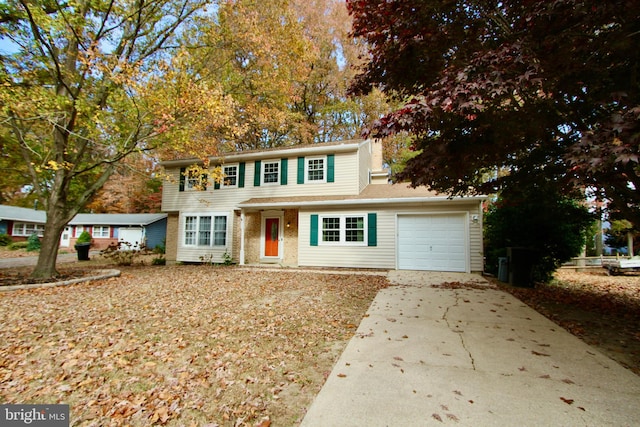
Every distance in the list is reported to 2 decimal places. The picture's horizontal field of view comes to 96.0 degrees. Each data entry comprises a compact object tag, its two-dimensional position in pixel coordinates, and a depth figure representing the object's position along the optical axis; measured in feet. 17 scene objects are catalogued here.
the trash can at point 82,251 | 52.77
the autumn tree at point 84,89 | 24.21
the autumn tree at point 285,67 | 36.70
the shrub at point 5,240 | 77.66
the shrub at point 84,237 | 79.25
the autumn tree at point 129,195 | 93.15
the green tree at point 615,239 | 46.44
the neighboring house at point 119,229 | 80.64
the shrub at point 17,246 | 72.54
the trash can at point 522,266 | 25.95
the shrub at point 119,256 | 45.12
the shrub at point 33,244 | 71.00
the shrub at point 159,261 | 47.19
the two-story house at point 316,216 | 33.76
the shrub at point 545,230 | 24.77
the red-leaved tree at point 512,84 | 10.14
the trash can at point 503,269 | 28.30
